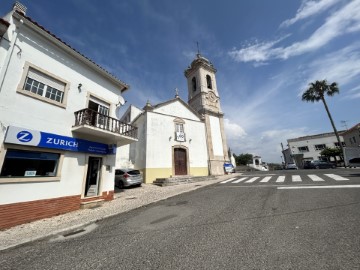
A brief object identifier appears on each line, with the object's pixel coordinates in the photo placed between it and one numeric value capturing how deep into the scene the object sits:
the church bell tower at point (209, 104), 21.72
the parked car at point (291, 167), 29.61
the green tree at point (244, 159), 67.11
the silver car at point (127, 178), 13.00
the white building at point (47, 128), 5.93
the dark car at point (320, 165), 24.80
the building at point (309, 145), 39.86
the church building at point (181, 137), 17.52
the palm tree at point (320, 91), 26.39
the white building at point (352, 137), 29.74
